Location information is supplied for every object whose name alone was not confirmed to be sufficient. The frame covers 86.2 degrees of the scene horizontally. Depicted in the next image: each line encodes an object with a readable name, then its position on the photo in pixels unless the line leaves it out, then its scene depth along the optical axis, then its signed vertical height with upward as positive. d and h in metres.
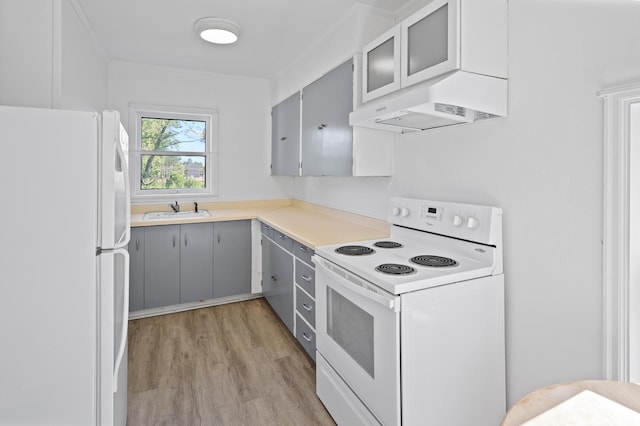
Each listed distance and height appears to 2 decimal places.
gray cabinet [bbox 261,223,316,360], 2.33 -0.57
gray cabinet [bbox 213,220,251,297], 3.38 -0.48
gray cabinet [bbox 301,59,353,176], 2.29 +0.66
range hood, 1.43 +0.49
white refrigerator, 1.11 -0.18
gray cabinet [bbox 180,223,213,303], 3.24 -0.50
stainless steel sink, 3.28 -0.05
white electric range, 1.35 -0.50
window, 3.56 +0.64
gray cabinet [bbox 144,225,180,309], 3.11 -0.52
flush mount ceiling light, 2.50 +1.37
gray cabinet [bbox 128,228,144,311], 3.04 -0.54
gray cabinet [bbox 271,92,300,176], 3.21 +0.76
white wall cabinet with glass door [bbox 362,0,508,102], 1.47 +0.79
